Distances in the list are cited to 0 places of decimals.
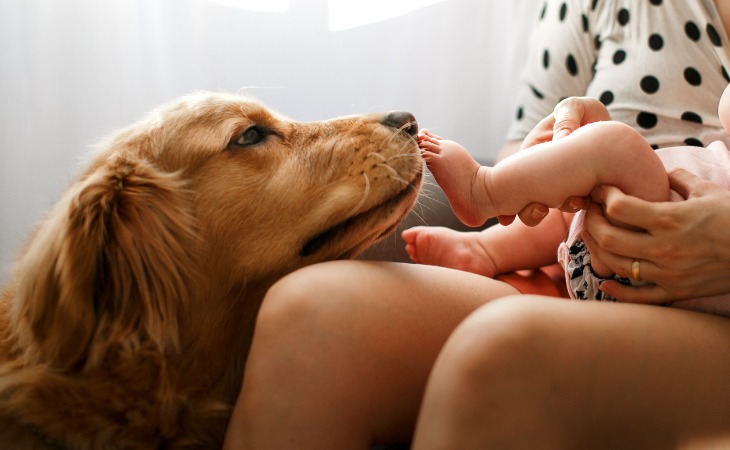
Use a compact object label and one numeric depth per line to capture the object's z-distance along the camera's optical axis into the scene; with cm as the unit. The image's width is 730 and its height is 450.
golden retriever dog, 76
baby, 84
